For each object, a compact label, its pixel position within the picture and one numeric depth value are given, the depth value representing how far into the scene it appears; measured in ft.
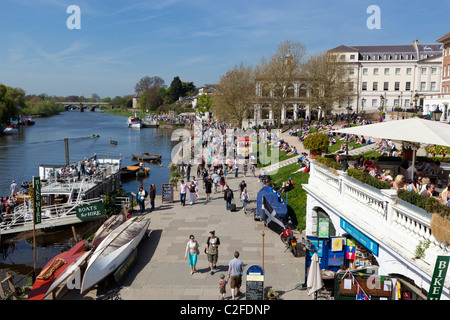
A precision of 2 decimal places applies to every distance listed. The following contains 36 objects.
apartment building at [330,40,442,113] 271.49
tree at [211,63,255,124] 231.30
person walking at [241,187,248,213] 71.84
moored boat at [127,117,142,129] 409.12
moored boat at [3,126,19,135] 306.96
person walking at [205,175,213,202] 80.12
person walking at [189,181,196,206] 77.20
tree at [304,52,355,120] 204.64
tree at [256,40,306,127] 204.64
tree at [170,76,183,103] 613.52
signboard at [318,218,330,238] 47.13
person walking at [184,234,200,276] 43.39
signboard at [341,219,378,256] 32.34
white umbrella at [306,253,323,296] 35.91
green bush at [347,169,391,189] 32.12
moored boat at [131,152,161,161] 185.26
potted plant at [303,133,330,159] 58.13
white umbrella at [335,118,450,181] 31.24
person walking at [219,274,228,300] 36.96
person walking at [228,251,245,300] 37.83
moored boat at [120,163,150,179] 141.38
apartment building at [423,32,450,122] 152.73
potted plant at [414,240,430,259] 25.34
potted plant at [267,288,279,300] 35.94
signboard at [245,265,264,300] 35.55
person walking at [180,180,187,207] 75.72
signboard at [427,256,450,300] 21.68
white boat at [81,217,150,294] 40.32
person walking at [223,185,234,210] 72.33
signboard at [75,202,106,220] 63.87
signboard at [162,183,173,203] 78.84
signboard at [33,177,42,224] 55.67
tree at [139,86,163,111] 633.20
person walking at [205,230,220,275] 43.61
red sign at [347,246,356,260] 38.45
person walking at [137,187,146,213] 73.87
